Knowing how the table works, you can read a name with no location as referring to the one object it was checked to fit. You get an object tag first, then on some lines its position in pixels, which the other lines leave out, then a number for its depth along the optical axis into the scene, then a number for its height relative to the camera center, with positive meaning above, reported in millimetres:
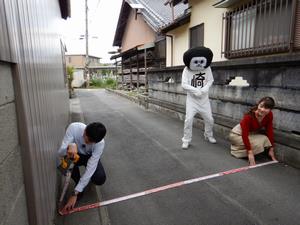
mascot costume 4660 -159
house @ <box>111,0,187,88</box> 13264 +2831
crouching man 2588 -895
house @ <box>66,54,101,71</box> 59381 +4369
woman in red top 3769 -998
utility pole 25095 +3000
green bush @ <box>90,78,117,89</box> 29145 -772
